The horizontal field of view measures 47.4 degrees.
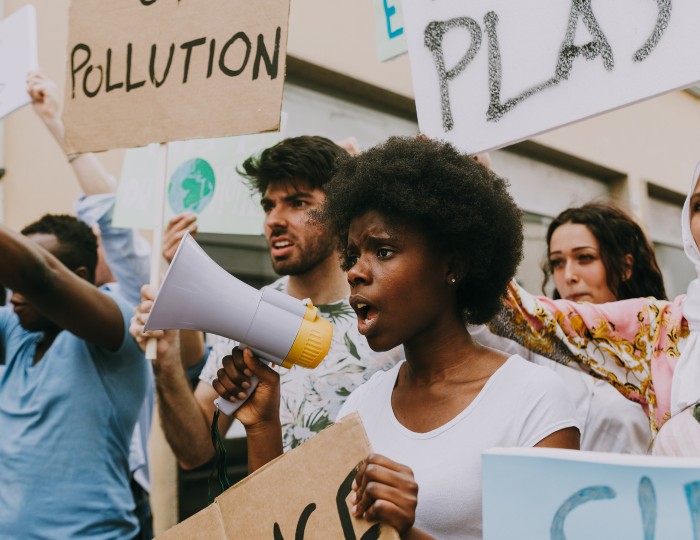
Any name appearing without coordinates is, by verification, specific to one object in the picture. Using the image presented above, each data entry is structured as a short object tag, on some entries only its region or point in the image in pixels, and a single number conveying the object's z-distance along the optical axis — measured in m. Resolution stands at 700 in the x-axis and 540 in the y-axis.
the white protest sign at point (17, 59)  2.37
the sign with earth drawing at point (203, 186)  2.51
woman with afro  1.25
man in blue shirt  2.00
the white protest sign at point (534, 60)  1.41
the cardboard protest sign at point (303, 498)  1.17
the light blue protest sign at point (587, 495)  0.87
